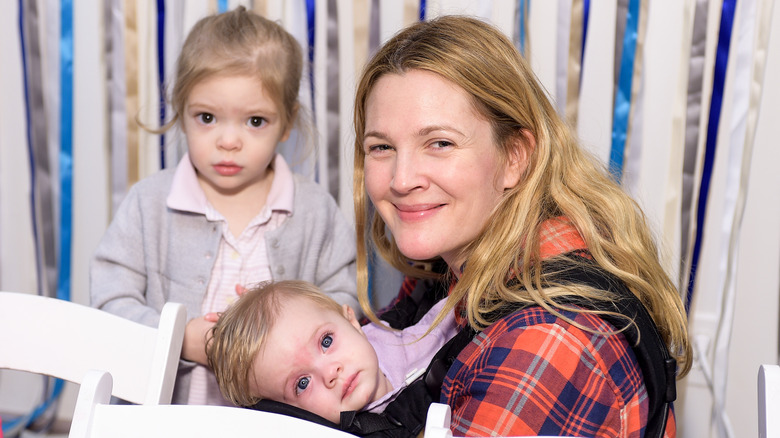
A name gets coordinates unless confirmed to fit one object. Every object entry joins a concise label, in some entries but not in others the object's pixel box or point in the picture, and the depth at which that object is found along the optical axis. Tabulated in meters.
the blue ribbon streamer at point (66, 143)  2.22
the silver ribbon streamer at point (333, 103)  2.12
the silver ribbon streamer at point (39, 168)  2.23
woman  1.05
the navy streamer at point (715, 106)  1.92
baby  1.37
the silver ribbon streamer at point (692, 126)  1.95
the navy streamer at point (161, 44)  2.16
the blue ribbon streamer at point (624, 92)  1.98
